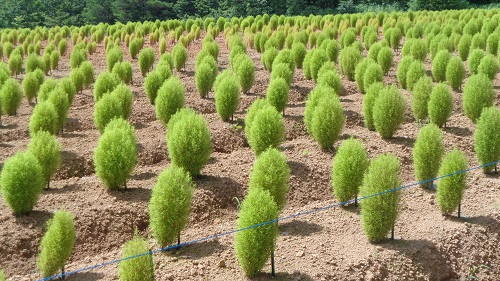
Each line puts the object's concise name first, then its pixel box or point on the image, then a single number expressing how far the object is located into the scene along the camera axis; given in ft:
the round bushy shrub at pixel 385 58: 47.24
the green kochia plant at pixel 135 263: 17.26
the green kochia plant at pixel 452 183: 22.40
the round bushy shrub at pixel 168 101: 35.12
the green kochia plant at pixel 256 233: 18.40
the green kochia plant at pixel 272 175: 22.39
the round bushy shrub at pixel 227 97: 35.40
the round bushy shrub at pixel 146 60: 52.23
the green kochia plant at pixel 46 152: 26.40
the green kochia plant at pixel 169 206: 20.71
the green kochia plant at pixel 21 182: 23.38
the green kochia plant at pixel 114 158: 25.63
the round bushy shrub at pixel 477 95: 33.81
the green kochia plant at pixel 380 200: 20.62
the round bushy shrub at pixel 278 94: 36.17
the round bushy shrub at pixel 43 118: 32.50
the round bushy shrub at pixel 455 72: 41.04
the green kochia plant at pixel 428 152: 25.35
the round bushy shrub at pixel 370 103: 33.47
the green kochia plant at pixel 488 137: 26.84
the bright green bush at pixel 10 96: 39.24
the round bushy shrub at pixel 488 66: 41.52
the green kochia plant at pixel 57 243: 19.02
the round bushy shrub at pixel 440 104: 32.40
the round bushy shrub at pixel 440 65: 43.80
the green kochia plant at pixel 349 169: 23.44
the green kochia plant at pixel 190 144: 26.84
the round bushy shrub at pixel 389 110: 31.19
